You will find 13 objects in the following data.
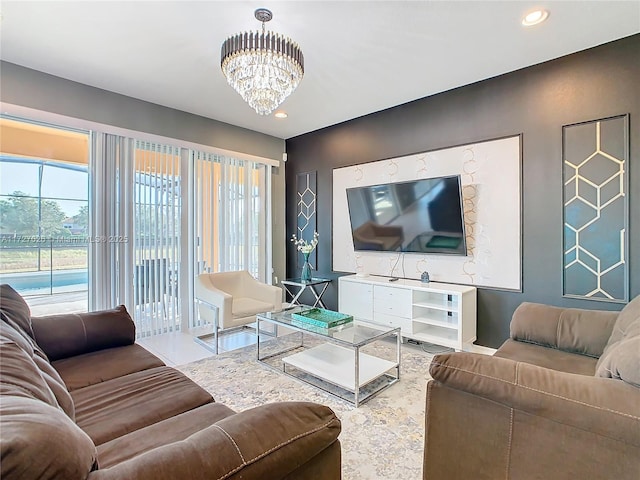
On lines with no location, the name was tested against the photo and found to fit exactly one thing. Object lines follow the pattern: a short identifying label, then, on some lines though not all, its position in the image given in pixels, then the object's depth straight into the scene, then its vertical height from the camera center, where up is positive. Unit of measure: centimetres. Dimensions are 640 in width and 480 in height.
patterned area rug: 174 -118
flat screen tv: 334 +29
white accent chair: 327 -66
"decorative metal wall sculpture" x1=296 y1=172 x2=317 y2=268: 500 +53
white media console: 315 -72
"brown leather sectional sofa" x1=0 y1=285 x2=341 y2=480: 64 -53
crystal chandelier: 208 +119
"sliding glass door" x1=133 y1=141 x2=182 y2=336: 376 +5
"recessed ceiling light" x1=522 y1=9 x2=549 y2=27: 226 +162
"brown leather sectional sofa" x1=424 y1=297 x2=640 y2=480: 102 -64
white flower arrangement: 458 -3
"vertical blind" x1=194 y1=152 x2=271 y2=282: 430 +39
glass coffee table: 239 -102
